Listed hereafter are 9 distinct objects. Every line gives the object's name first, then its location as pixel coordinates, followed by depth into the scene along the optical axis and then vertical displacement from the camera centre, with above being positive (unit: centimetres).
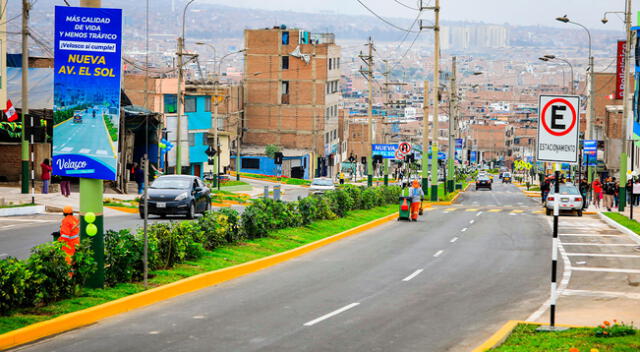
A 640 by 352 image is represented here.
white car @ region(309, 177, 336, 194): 6038 -295
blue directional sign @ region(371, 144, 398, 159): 8531 -61
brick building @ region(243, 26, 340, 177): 10294 +554
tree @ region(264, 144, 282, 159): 9789 -101
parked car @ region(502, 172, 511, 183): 13062 -480
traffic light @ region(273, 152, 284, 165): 7025 -134
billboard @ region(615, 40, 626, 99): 7572 +643
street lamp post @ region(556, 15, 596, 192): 4264 +535
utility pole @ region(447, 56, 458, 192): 6619 +84
